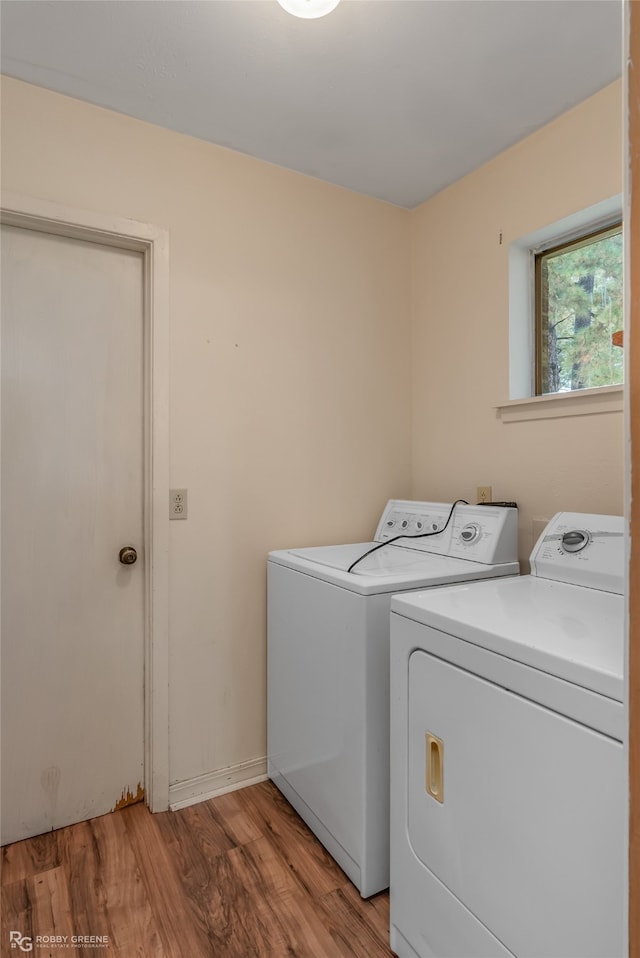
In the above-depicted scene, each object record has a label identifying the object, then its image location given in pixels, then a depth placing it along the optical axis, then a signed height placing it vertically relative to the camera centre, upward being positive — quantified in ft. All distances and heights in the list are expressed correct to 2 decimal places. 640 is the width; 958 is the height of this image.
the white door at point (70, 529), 5.26 -0.49
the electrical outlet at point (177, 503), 5.82 -0.22
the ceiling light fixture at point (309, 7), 4.02 +3.78
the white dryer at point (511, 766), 2.57 -1.67
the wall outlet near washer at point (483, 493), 6.43 -0.12
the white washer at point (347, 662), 4.44 -1.74
